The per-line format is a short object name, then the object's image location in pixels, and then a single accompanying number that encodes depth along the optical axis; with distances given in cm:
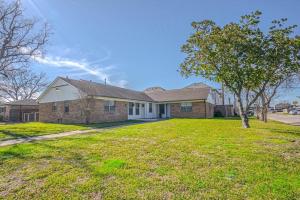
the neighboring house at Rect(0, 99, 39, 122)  2161
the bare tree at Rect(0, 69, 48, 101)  2934
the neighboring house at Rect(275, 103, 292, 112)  5716
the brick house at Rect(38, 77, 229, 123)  1434
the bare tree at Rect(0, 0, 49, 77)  1324
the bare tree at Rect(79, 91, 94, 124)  1354
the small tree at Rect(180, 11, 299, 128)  823
